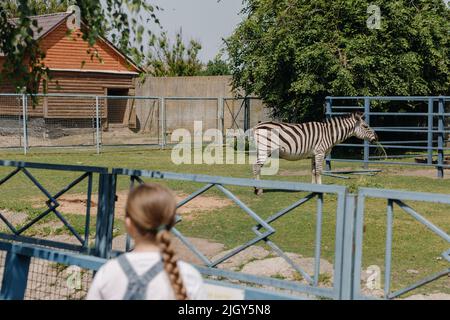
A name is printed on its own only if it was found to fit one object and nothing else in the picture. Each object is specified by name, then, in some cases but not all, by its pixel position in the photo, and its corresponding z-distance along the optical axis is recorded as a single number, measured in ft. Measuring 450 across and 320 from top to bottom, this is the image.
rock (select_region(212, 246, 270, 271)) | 24.89
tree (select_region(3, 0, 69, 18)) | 161.38
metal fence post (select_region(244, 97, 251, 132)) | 84.58
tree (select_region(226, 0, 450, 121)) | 64.95
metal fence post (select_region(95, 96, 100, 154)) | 72.20
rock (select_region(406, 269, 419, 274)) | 23.56
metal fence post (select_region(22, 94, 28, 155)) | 70.18
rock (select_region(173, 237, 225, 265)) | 25.82
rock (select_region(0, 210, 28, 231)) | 32.33
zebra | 44.75
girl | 9.71
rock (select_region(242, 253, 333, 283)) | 23.45
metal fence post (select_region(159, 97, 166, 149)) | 79.58
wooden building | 91.40
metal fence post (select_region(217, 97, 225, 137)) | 86.12
